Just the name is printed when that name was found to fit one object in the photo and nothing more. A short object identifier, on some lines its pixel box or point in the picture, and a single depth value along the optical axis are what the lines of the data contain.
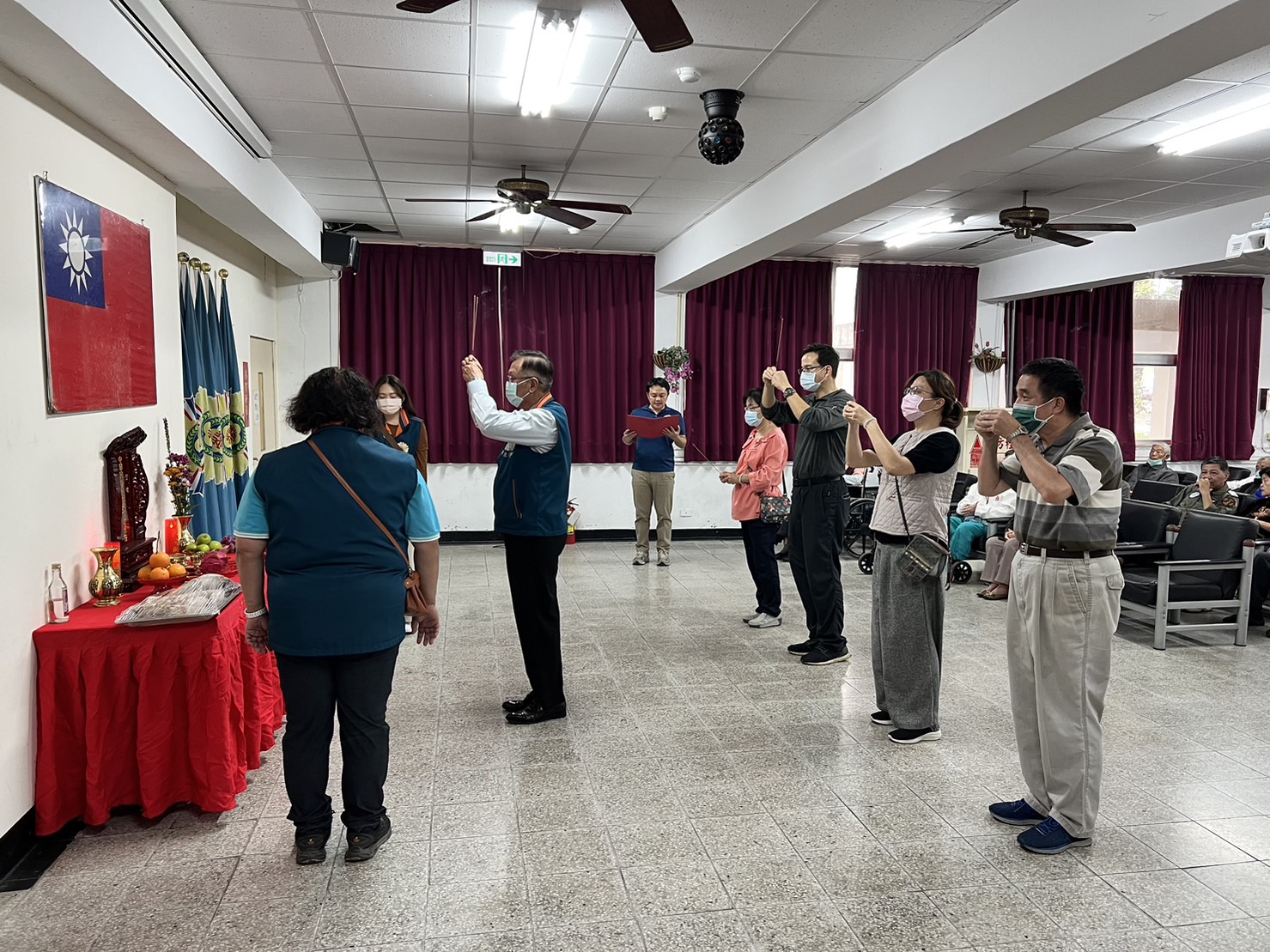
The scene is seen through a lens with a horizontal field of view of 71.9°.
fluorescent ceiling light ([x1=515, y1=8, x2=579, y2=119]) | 3.32
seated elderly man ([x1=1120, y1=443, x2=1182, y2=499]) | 7.71
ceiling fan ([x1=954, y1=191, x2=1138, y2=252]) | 5.88
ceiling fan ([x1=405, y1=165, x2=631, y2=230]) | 5.41
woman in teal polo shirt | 2.37
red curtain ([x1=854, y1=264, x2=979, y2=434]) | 8.93
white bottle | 2.85
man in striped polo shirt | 2.58
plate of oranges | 3.21
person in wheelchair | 6.79
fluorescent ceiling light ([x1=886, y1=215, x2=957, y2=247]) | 7.01
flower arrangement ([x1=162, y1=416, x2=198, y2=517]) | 3.76
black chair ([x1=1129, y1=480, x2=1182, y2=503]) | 7.16
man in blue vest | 3.39
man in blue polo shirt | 7.57
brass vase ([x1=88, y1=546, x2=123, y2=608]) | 3.02
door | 6.90
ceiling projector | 4.51
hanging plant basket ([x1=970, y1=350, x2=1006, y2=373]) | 8.92
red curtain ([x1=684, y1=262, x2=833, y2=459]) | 8.75
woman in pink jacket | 5.23
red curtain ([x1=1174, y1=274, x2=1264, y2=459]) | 9.22
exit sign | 7.92
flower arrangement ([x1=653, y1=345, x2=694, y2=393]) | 8.41
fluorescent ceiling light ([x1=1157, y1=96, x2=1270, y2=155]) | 4.34
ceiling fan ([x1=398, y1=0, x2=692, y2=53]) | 2.40
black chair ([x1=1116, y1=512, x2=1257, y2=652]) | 5.04
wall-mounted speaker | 7.13
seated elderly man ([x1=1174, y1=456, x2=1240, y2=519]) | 6.03
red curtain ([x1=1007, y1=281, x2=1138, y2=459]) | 9.07
